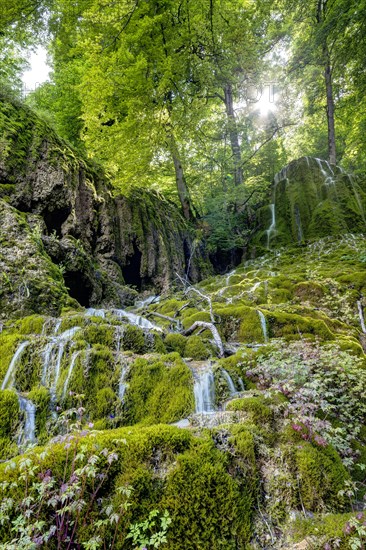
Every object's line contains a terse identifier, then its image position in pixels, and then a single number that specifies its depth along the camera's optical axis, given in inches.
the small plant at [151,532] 73.8
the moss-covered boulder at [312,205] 529.3
